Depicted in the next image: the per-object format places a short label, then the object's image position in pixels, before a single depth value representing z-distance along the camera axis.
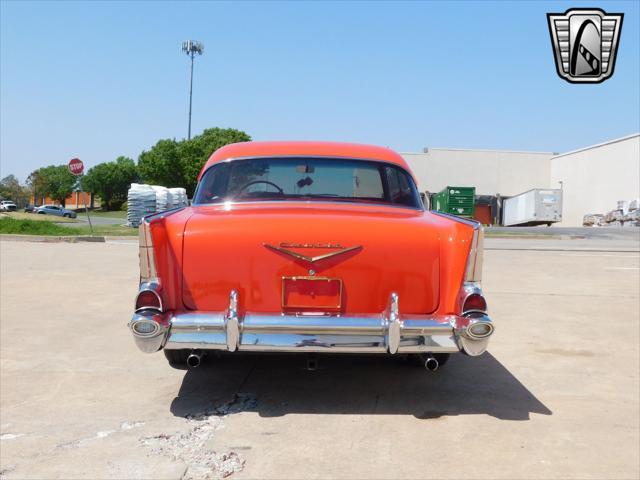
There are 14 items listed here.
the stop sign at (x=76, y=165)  20.64
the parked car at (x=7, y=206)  69.03
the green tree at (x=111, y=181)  86.56
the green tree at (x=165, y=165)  66.12
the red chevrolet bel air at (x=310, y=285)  3.44
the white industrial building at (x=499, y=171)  51.22
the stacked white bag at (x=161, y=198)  33.75
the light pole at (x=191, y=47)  64.38
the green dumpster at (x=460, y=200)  42.06
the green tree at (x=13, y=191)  104.50
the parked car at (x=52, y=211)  62.75
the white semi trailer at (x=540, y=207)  42.41
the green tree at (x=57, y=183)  100.00
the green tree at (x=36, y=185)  100.69
